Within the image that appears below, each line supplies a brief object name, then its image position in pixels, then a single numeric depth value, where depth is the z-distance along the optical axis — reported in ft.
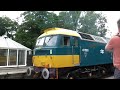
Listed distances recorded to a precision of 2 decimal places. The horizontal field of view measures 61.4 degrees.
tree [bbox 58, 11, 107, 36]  37.03
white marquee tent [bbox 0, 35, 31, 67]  21.94
